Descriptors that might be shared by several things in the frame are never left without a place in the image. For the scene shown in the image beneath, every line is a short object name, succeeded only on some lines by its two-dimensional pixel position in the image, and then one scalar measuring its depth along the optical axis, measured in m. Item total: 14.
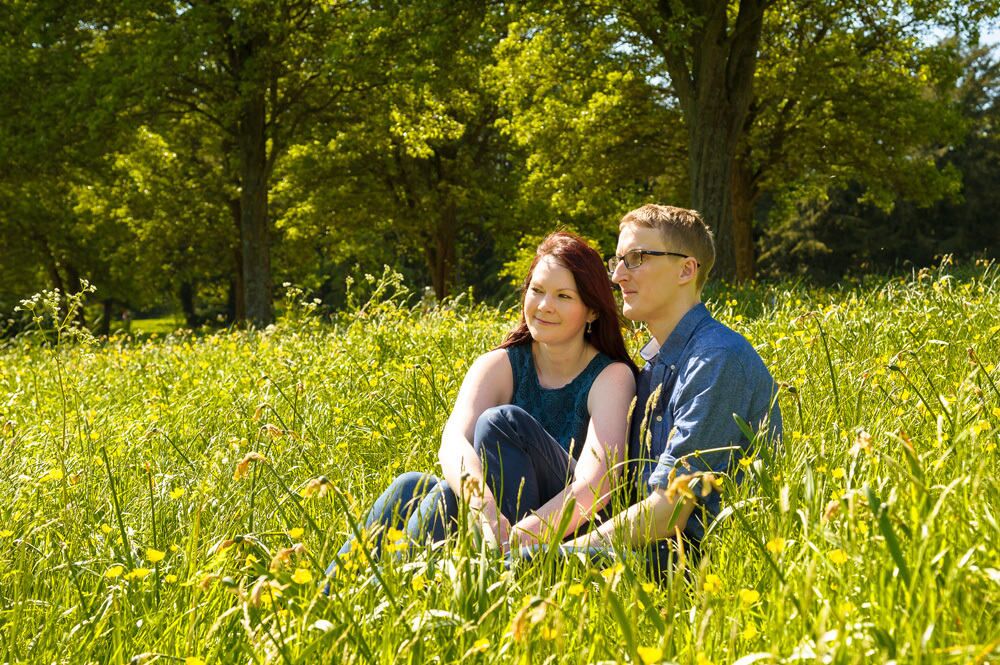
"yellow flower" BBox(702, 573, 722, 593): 1.88
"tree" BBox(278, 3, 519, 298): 19.31
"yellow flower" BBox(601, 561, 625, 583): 1.70
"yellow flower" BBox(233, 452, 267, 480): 1.79
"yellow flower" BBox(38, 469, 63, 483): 3.26
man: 2.76
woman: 3.11
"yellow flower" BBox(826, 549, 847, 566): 1.86
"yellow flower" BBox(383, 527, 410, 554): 2.21
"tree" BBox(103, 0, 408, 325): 15.37
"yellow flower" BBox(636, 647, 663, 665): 1.49
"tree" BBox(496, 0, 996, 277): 12.60
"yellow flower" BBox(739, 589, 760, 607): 1.80
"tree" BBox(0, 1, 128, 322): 15.38
